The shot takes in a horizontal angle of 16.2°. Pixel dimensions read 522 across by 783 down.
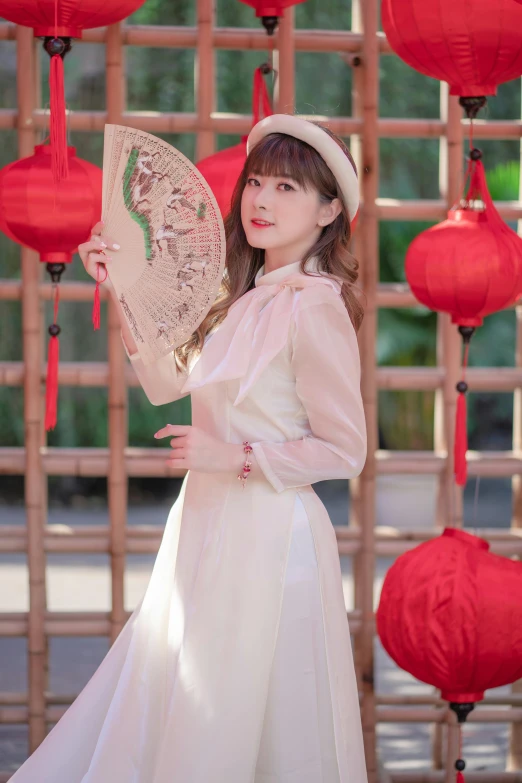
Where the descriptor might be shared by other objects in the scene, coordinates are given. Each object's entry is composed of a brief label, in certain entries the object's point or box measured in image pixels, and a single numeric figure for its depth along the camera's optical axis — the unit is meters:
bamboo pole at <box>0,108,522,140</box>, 4.52
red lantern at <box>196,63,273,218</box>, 3.75
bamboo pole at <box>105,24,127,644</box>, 4.47
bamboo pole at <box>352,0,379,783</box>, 4.54
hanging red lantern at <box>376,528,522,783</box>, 3.65
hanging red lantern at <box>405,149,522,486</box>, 3.81
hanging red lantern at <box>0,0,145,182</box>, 3.42
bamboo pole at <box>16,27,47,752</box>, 4.45
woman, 2.85
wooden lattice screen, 4.52
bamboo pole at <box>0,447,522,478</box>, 4.65
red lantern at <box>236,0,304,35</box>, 3.94
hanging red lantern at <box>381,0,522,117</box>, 3.49
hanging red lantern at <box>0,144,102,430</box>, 3.66
